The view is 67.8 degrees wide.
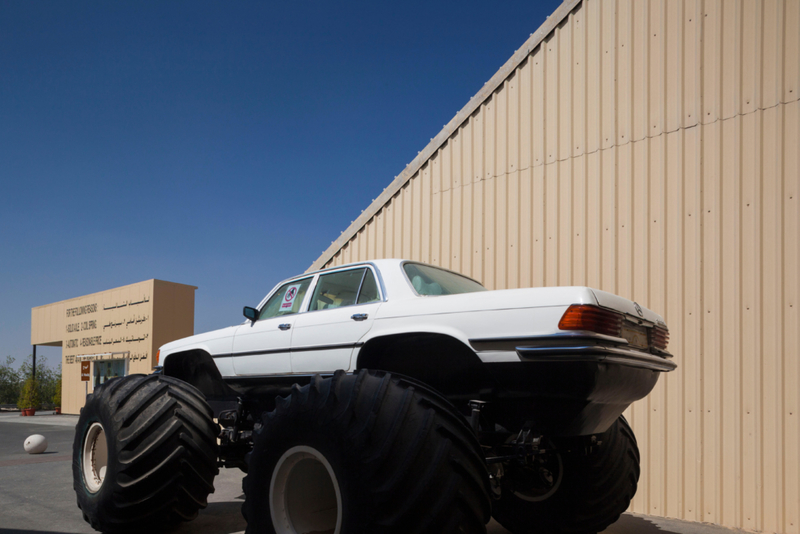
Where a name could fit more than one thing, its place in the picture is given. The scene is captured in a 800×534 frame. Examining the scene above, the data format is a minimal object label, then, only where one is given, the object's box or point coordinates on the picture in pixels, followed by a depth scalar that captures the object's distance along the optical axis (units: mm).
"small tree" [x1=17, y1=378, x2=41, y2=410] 33681
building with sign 26172
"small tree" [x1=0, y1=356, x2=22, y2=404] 48594
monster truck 3119
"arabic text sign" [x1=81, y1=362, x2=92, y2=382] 27891
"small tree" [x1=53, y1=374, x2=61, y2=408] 40531
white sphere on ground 11766
